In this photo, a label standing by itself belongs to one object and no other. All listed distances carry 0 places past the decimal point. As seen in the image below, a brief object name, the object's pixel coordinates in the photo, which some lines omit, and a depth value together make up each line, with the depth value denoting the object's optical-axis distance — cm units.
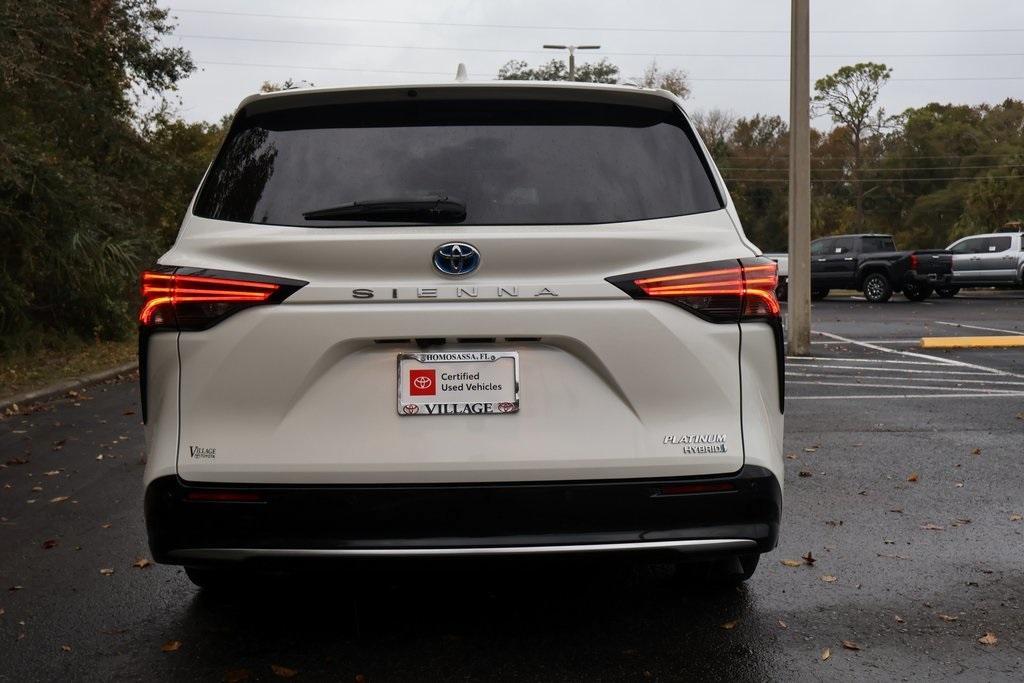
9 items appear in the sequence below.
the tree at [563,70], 6825
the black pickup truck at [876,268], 2994
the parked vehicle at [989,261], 3166
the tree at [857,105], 7181
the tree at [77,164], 1184
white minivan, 322
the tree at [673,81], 7018
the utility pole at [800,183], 1470
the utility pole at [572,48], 4374
